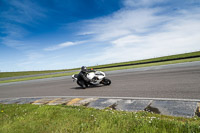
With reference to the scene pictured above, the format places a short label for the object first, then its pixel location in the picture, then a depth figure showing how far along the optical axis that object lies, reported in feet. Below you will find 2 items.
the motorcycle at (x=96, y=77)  31.73
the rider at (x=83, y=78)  31.71
